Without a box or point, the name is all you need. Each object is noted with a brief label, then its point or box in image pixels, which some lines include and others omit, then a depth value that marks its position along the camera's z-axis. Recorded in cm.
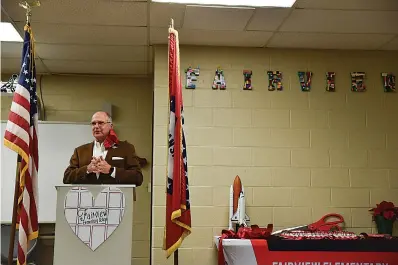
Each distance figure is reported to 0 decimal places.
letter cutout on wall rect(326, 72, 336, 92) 469
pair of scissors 439
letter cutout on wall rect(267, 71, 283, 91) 465
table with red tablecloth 365
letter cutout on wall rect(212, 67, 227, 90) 459
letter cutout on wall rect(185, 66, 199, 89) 456
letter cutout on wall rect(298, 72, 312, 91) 466
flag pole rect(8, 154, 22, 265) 322
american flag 335
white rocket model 422
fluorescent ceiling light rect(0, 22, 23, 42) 422
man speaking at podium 375
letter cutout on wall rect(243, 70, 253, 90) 462
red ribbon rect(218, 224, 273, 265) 376
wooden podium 328
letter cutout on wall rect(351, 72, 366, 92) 471
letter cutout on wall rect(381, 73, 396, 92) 473
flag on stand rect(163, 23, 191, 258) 322
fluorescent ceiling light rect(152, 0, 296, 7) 376
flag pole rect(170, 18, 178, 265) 324
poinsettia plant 439
